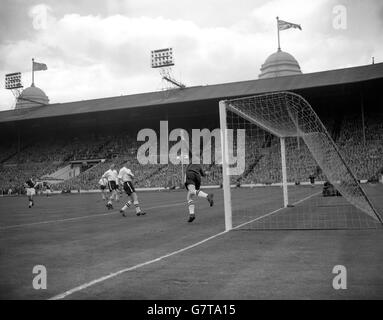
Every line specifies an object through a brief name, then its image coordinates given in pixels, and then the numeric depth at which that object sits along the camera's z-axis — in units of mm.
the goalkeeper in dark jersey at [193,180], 11016
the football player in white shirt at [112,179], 18562
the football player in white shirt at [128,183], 13641
